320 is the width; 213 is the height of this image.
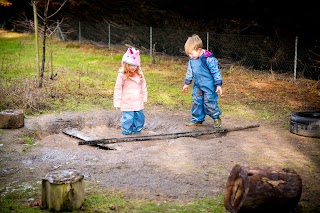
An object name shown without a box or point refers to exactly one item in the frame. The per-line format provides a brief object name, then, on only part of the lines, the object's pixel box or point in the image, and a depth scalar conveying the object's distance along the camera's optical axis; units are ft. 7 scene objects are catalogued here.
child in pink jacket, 26.53
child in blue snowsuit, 27.22
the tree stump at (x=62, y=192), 15.76
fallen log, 15.17
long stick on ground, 24.85
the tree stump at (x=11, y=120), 27.81
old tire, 26.03
